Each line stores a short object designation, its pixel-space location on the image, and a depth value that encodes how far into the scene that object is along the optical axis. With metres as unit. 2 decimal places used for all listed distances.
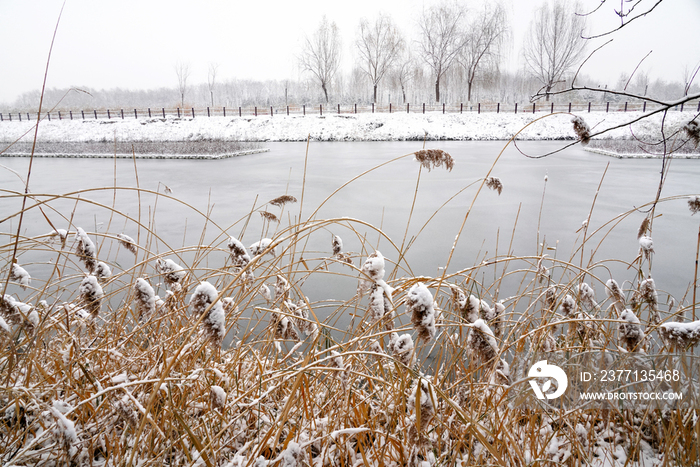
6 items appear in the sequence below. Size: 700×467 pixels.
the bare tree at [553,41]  27.11
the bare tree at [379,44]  36.03
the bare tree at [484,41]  31.25
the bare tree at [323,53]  37.62
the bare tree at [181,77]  49.74
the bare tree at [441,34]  32.91
